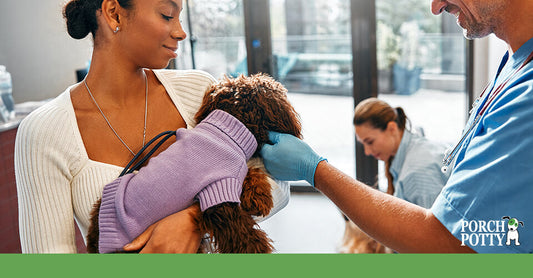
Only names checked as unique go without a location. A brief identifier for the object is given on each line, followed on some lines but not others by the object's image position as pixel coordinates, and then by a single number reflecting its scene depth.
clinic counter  2.28
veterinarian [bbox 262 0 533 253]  0.78
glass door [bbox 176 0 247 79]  3.52
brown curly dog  0.81
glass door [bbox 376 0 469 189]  3.31
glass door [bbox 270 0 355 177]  3.46
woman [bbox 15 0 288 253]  0.88
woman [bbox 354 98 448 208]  1.96
